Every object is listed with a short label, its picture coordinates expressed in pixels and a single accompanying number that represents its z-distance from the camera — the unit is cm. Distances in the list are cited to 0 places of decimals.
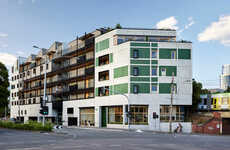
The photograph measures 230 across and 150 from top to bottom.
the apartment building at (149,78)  4634
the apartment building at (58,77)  5856
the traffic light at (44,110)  3171
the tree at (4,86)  4109
